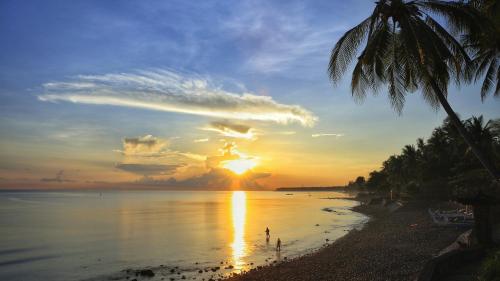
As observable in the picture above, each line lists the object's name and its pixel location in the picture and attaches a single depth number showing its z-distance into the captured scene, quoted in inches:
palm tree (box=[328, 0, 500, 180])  473.1
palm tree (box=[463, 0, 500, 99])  524.4
